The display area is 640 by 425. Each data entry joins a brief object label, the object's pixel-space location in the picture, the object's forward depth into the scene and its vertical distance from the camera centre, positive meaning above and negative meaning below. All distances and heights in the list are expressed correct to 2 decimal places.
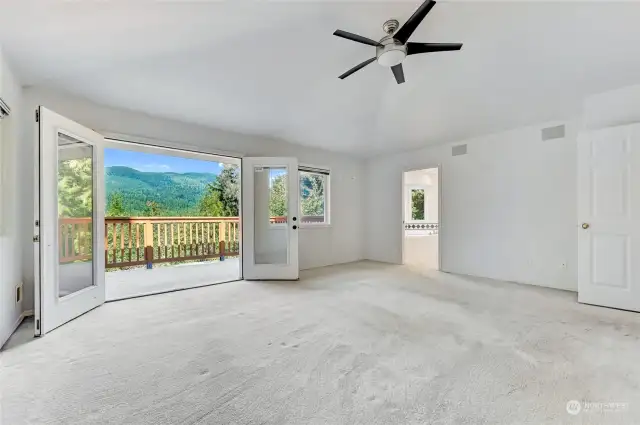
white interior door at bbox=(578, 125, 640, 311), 3.18 -0.08
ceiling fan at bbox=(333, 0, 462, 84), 2.29 +1.38
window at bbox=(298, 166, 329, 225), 6.07 +0.36
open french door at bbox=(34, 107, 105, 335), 2.68 -0.08
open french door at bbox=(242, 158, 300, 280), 4.83 -0.09
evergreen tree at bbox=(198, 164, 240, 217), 8.51 +0.46
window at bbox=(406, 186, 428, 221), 9.02 +0.24
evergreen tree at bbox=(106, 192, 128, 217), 7.24 +0.22
